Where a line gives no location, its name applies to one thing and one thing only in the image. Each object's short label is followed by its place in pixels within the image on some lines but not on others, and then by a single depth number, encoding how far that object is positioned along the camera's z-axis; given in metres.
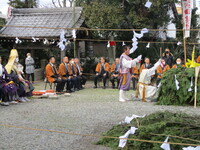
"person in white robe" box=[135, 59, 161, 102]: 10.59
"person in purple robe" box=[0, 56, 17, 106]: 9.98
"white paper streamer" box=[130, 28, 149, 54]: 9.64
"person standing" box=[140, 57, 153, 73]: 13.87
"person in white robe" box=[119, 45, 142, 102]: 10.59
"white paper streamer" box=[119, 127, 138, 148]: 5.18
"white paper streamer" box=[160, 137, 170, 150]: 4.62
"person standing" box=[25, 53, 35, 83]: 16.48
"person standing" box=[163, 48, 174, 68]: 15.08
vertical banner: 14.02
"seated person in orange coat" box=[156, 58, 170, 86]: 13.72
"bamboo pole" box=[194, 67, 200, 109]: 9.29
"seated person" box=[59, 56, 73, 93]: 13.60
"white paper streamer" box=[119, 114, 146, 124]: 6.32
